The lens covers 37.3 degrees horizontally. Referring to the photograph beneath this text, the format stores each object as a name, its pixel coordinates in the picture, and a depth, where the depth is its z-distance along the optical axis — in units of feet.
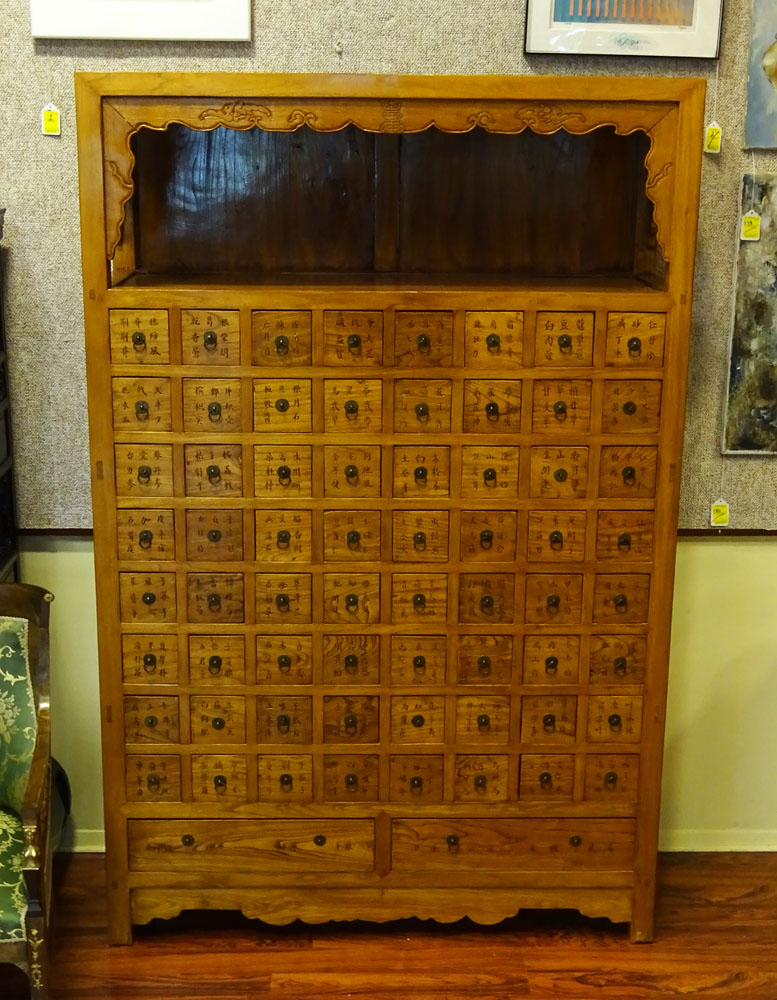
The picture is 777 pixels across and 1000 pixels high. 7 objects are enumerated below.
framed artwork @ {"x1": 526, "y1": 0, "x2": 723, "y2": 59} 9.63
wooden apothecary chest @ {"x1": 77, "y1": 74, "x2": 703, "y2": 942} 8.45
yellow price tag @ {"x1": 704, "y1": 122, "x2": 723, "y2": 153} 9.91
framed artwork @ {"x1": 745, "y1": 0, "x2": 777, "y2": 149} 9.73
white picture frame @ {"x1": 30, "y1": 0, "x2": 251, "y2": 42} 9.51
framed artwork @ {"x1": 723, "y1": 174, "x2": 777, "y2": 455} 10.07
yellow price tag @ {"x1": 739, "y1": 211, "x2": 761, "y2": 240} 10.05
